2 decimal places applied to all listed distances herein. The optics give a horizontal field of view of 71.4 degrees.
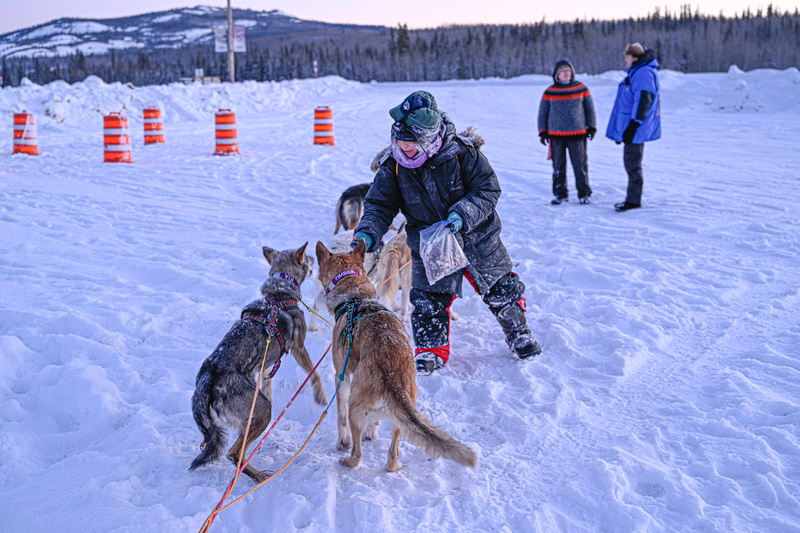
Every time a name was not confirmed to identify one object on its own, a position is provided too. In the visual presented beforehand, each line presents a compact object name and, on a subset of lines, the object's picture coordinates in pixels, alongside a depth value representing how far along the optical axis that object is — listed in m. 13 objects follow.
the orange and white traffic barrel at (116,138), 11.83
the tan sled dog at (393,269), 4.70
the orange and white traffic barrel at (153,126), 14.91
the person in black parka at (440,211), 3.50
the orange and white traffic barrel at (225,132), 13.07
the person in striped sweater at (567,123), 8.05
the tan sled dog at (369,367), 2.50
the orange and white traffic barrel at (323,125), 14.41
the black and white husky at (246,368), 2.83
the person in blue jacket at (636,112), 7.38
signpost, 33.19
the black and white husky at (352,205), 6.23
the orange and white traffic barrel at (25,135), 12.15
